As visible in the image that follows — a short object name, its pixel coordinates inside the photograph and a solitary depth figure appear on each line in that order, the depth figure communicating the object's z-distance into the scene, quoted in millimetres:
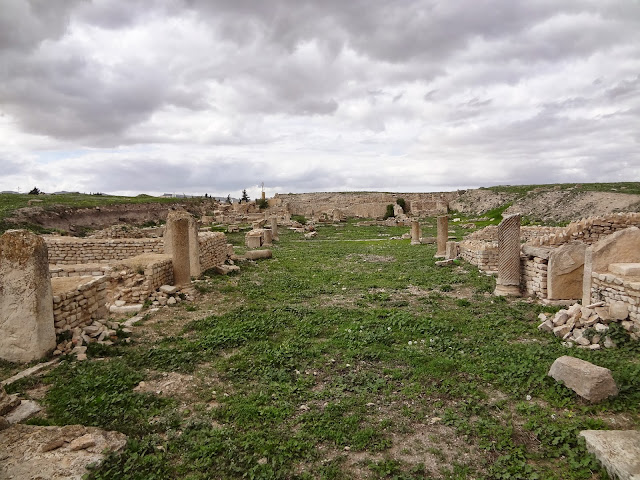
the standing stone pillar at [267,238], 23328
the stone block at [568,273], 9039
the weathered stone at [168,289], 10414
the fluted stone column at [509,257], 10297
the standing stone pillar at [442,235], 17719
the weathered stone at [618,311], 6730
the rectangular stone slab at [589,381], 4797
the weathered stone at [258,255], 17406
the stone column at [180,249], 11234
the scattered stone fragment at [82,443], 3931
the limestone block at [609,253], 7926
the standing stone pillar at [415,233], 23219
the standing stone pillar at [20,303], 6094
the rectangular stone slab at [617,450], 3492
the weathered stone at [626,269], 7074
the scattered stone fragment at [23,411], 4501
